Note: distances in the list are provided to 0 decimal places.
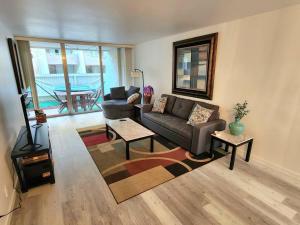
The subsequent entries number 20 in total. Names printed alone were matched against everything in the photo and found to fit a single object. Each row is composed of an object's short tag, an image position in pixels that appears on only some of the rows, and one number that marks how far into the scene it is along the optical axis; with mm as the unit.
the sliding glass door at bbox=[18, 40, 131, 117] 4910
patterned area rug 2234
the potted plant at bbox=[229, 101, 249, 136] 2713
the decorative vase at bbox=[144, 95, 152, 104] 5031
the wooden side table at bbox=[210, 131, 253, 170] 2512
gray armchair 4844
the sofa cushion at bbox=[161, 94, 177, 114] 4164
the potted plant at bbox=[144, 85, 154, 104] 5008
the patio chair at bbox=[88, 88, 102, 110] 5969
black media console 2031
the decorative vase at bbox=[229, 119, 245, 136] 2709
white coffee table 2828
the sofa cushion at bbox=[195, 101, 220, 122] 3135
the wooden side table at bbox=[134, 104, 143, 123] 4823
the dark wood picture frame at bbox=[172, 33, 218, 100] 3197
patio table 5535
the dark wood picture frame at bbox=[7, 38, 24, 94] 2393
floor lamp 5375
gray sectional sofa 2863
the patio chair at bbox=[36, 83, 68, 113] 5523
